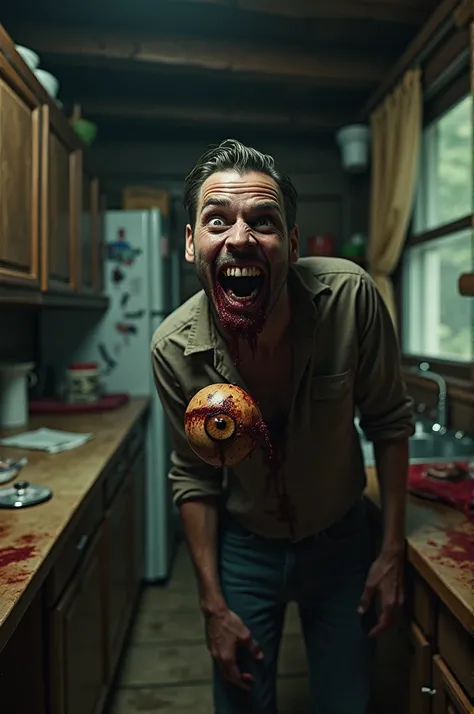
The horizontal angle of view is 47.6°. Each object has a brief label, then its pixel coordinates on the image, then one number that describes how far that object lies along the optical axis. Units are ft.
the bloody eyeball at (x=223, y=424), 1.12
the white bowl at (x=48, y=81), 4.33
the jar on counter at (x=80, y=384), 6.79
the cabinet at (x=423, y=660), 2.47
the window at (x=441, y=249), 5.28
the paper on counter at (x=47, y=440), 4.91
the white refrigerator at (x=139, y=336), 6.86
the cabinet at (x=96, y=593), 3.21
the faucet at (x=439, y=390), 5.39
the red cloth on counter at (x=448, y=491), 3.28
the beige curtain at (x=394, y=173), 4.69
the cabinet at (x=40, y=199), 4.17
